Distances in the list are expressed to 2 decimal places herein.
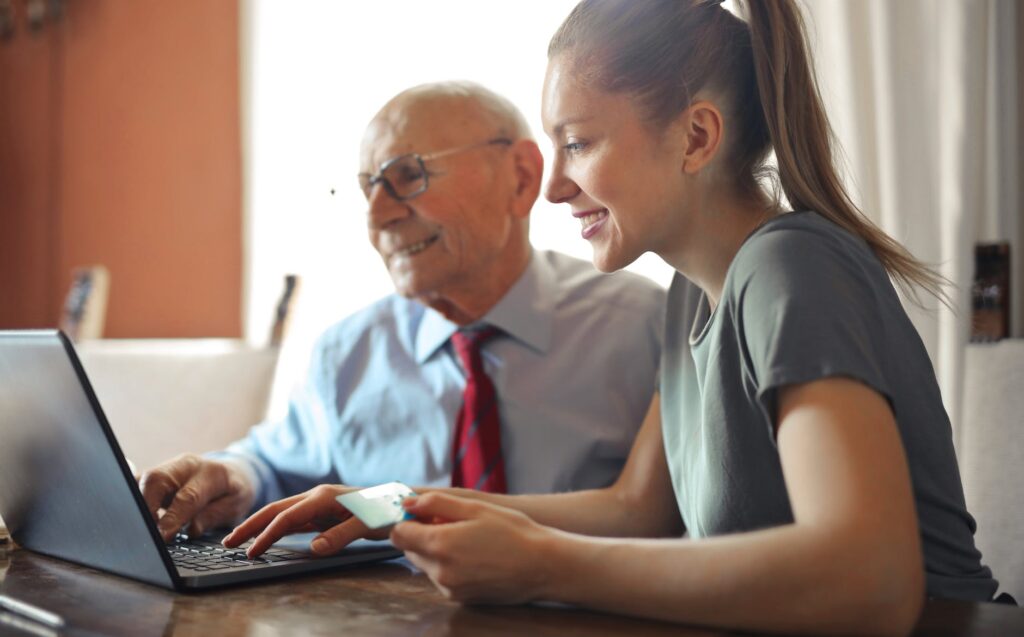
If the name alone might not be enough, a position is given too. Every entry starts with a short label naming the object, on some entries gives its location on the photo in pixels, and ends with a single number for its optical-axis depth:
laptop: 0.90
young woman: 0.74
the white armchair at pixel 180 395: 2.35
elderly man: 1.67
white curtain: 1.72
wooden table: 0.77
